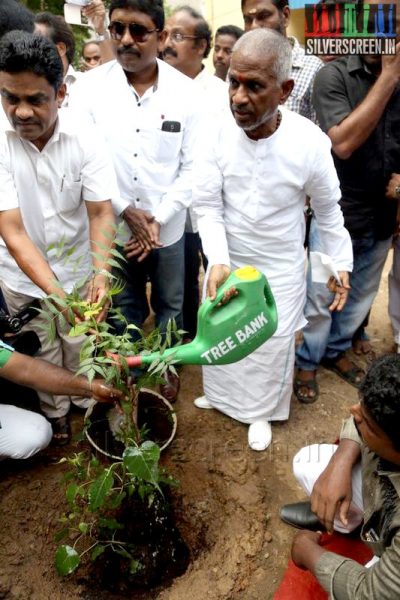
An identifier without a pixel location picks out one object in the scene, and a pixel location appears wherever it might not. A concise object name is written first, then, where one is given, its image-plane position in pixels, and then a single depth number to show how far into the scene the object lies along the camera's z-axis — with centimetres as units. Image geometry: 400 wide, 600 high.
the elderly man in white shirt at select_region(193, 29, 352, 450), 201
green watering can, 171
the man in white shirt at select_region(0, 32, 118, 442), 197
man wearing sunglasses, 246
